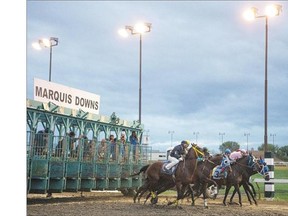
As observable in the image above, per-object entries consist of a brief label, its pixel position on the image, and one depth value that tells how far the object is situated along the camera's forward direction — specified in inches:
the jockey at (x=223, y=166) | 516.1
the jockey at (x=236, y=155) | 541.2
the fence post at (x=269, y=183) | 585.6
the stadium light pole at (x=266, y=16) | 588.7
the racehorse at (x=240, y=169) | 517.3
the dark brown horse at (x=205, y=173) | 489.7
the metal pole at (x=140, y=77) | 692.7
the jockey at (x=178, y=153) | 473.1
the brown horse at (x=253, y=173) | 529.3
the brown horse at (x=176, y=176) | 462.9
